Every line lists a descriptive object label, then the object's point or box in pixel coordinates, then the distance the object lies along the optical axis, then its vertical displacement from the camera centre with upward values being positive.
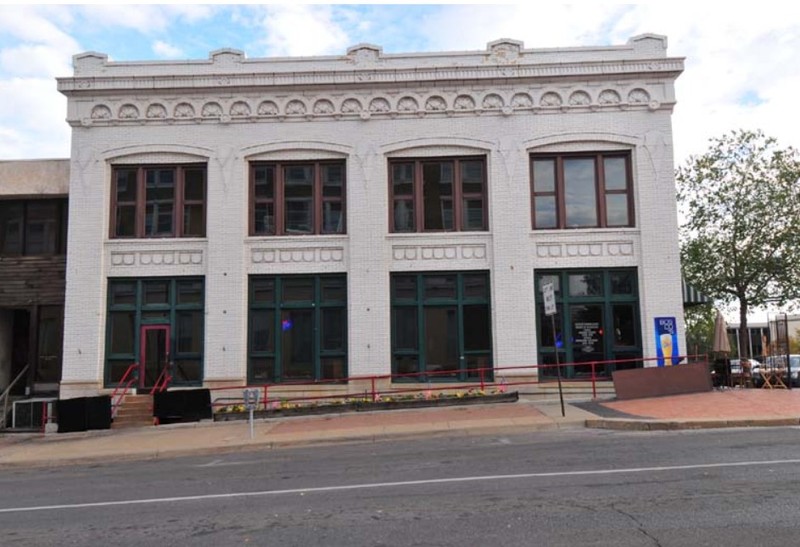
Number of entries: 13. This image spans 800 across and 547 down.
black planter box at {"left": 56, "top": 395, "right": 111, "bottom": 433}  16.50 -1.56
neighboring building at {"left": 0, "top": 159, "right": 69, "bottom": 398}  19.45 +2.63
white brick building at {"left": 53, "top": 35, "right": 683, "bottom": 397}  18.19 +3.58
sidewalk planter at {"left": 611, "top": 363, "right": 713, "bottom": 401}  16.30 -0.99
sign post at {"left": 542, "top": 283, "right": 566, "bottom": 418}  14.10 +0.83
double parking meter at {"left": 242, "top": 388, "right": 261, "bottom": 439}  13.48 -1.00
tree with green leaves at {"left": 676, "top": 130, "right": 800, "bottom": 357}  25.73 +4.16
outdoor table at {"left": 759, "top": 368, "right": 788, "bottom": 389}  19.34 -1.15
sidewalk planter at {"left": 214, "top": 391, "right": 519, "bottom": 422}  16.30 -1.48
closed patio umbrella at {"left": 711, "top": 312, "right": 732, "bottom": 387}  18.62 -0.25
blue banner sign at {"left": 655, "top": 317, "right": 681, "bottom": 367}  17.77 -0.01
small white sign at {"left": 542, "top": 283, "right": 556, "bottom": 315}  14.10 +0.83
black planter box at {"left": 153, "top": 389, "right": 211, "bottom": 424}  16.70 -1.43
